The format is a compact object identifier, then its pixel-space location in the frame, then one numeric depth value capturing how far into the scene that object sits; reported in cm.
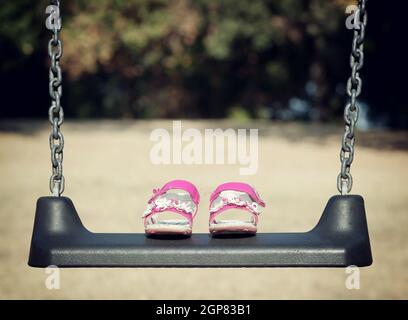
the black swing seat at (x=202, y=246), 251
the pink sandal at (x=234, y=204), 269
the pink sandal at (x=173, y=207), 268
